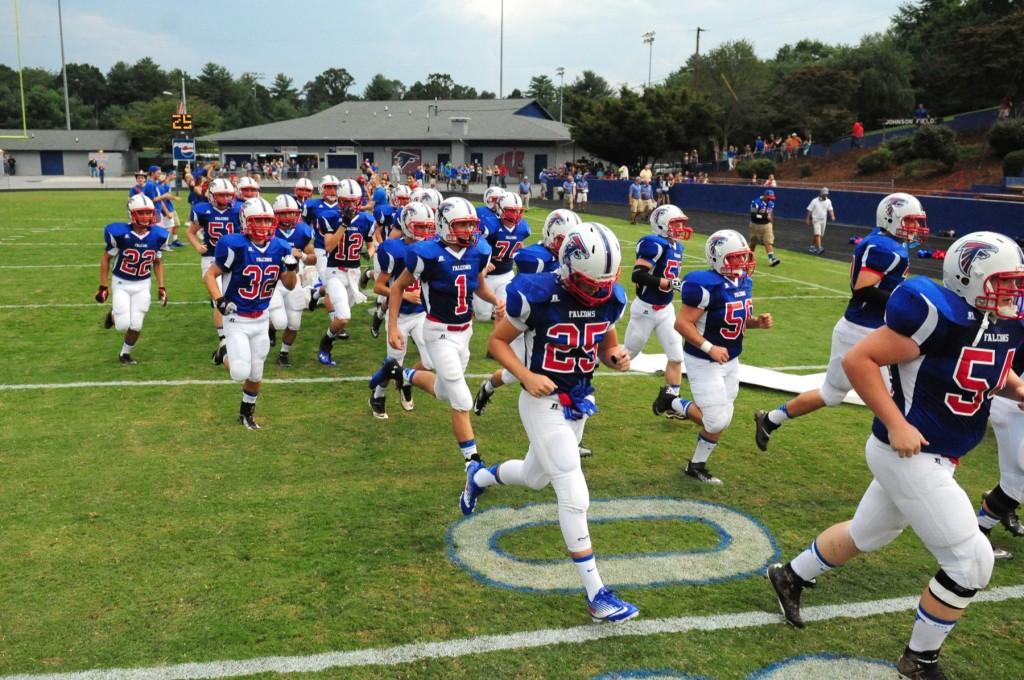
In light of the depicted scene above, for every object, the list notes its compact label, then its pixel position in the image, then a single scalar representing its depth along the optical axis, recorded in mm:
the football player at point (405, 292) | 8148
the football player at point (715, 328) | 6672
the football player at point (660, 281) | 8734
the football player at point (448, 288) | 7102
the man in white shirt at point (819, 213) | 23625
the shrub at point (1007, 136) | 34562
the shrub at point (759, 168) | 44438
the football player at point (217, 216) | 12180
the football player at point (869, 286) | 6809
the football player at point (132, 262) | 10289
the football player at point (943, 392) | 3902
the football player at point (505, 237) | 11719
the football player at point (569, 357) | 4676
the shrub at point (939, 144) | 36312
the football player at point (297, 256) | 10414
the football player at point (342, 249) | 10711
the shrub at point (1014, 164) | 31500
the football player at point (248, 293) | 7957
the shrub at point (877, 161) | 39969
